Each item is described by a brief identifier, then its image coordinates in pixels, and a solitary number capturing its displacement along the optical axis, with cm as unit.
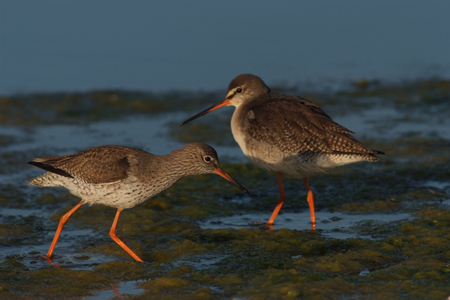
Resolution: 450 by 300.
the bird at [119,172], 1341
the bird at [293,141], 1577
